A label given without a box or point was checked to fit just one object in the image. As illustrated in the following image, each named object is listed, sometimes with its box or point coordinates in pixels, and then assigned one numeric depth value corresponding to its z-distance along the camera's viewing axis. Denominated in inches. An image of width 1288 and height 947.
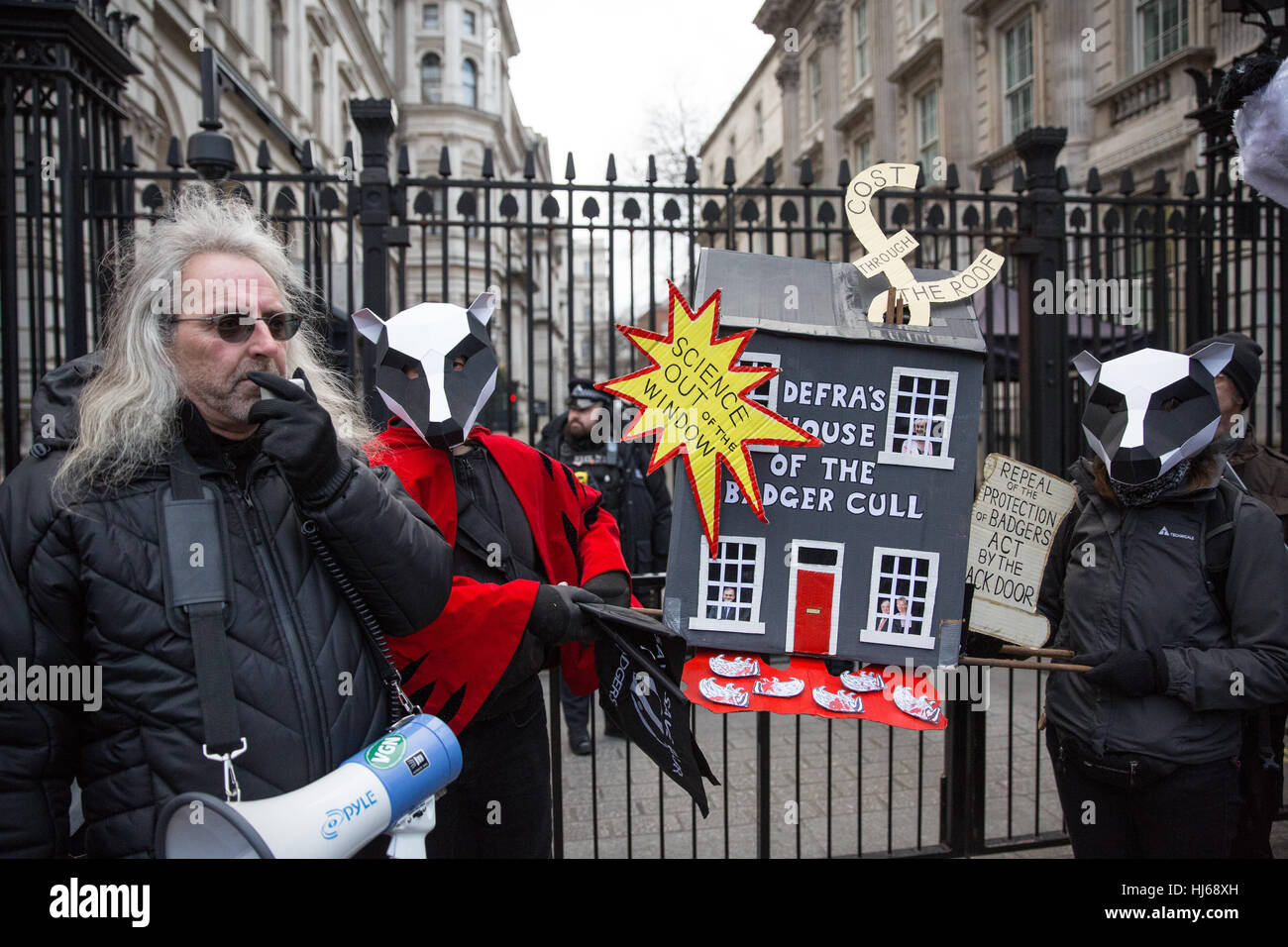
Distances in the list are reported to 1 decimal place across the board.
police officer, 217.0
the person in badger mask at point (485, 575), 79.3
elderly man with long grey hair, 56.7
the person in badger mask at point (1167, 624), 84.9
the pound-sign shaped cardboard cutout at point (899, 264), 75.5
